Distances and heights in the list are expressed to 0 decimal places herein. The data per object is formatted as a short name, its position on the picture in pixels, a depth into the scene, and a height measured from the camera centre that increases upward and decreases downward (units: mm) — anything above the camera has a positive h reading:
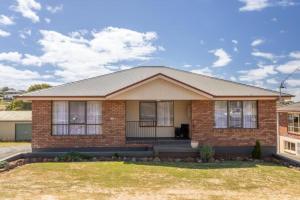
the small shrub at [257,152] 18452 -2235
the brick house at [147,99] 18422 -84
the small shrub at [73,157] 17234 -2356
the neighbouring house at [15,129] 34781 -1668
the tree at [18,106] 51750 +1261
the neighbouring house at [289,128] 34625 -1727
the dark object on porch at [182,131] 20781 -1147
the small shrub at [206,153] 17375 -2152
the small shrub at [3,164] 14669 -2347
